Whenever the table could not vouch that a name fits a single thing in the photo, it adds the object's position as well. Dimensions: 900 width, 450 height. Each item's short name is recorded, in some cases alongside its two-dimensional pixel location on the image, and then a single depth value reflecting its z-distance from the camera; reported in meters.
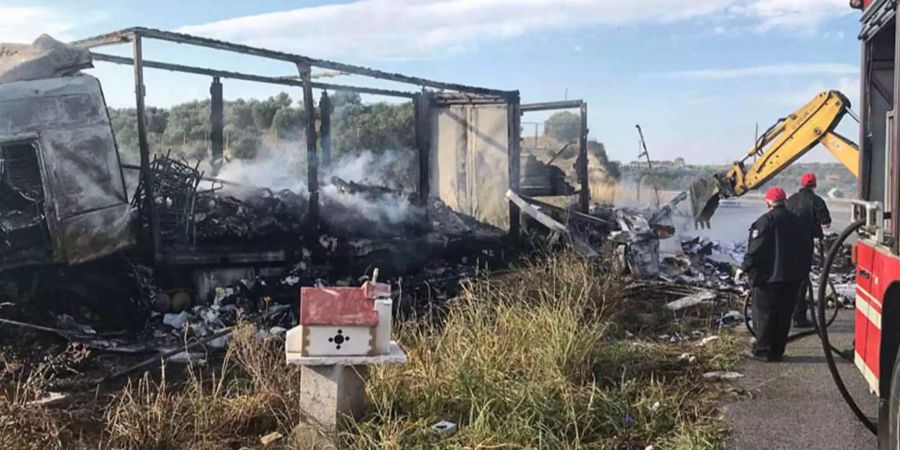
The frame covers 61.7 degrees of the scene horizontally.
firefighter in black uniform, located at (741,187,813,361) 6.99
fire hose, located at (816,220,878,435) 4.66
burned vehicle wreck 8.36
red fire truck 3.86
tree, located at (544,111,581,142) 37.59
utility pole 24.38
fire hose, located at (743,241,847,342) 8.09
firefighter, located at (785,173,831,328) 8.52
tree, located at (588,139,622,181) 38.25
